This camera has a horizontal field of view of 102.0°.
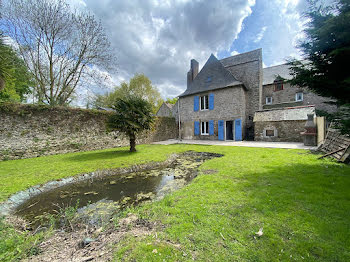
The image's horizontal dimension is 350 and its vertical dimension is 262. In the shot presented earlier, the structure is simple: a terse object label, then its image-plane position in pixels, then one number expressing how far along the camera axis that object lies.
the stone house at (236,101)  11.99
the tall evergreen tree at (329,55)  2.72
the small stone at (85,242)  1.73
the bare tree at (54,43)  9.09
